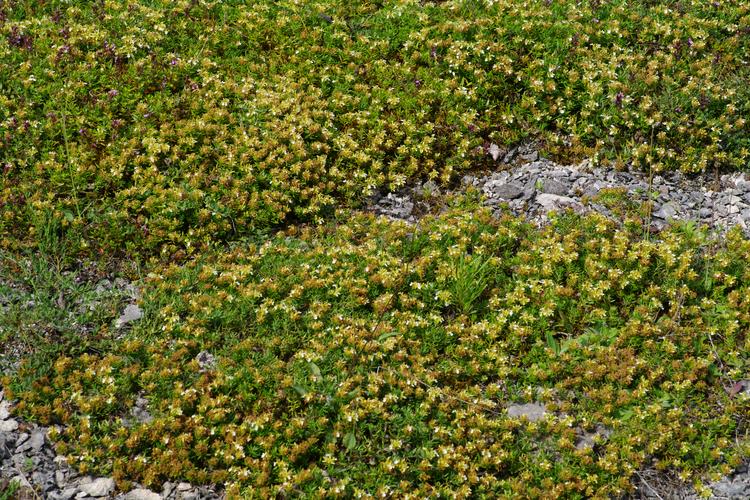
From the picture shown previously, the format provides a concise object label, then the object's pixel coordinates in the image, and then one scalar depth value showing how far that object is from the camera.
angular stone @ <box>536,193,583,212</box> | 8.05
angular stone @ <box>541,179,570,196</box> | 8.28
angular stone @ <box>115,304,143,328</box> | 6.63
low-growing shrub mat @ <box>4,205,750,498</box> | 5.75
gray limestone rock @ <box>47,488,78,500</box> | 5.39
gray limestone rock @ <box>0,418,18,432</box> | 5.72
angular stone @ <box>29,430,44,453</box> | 5.66
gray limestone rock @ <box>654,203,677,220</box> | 7.94
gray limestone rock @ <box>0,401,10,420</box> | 5.81
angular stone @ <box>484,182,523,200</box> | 8.30
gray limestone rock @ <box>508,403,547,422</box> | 6.29
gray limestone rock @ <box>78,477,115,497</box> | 5.47
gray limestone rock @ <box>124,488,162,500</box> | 5.49
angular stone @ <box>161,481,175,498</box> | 5.56
